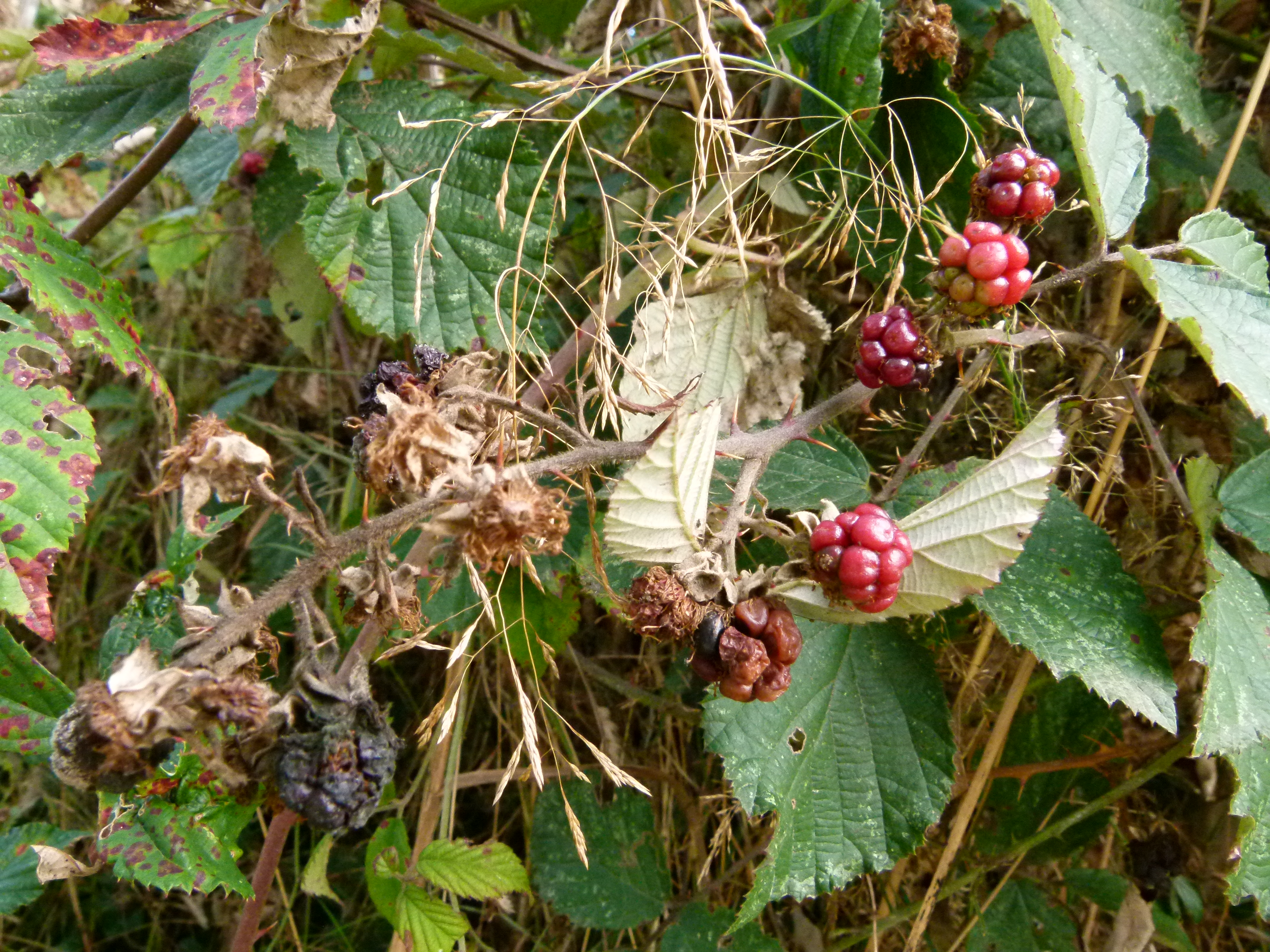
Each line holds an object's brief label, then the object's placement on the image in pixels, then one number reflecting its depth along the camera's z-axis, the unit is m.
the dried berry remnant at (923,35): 0.27
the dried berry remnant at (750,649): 0.19
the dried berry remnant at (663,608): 0.19
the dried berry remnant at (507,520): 0.17
